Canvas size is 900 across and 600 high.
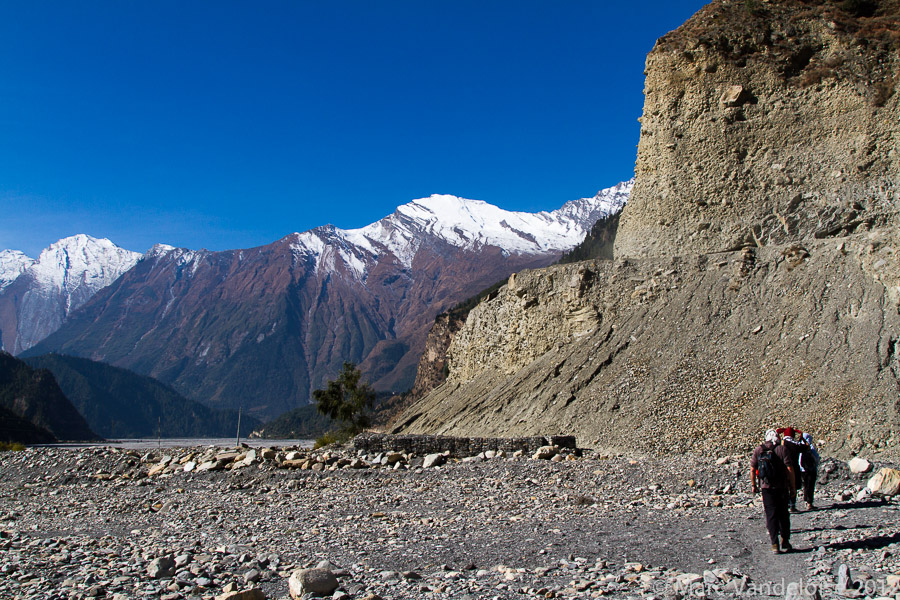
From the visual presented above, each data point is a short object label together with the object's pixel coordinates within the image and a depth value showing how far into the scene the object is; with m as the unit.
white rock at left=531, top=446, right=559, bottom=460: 20.66
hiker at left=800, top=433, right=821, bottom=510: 12.76
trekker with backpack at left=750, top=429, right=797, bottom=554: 9.22
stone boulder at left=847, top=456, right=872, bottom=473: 15.64
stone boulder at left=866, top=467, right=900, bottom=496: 13.73
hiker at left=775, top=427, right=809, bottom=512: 12.36
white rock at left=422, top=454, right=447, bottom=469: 20.42
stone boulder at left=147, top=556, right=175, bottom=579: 9.42
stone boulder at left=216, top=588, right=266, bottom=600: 7.46
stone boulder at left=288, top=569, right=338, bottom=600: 8.02
